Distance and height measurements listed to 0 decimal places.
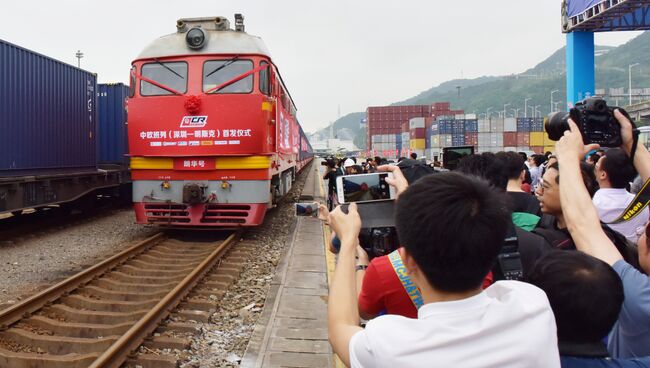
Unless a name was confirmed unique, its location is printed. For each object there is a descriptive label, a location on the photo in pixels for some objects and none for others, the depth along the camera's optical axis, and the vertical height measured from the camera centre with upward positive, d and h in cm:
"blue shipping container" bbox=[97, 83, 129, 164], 1335 +152
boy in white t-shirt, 118 -34
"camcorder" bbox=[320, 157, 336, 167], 912 +26
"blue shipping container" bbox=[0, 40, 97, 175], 883 +134
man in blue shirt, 164 -28
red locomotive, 808 +79
